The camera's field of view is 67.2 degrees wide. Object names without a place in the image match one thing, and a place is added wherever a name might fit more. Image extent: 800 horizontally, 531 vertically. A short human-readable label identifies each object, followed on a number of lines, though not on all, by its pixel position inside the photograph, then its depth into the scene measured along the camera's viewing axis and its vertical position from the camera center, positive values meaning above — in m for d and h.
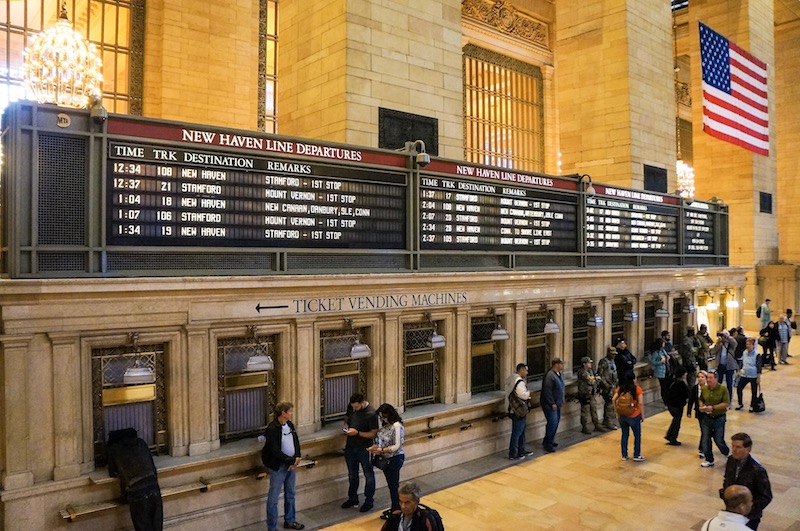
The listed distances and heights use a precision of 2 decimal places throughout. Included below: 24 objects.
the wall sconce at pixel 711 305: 16.20 -0.96
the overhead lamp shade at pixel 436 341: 8.84 -1.03
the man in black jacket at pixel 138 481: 5.72 -2.01
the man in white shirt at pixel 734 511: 4.18 -1.72
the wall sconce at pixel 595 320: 11.95 -1.00
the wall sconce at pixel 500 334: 9.69 -1.02
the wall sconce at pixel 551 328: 10.76 -1.03
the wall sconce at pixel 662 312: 13.95 -0.99
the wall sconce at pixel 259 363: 6.91 -1.06
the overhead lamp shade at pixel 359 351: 7.82 -1.04
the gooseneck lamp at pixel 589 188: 12.16 +1.66
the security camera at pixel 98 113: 6.04 +1.60
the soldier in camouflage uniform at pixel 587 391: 10.80 -2.17
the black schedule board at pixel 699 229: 15.85 +1.10
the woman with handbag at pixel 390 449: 7.28 -2.14
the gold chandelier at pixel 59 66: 10.52 +3.70
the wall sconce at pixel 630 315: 13.15 -0.99
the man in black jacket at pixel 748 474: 5.51 -1.90
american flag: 15.98 +4.98
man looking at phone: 7.43 -2.15
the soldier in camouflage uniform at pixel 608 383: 11.33 -2.15
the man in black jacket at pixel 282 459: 6.72 -2.10
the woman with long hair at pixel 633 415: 9.36 -2.27
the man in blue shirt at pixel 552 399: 9.91 -2.15
